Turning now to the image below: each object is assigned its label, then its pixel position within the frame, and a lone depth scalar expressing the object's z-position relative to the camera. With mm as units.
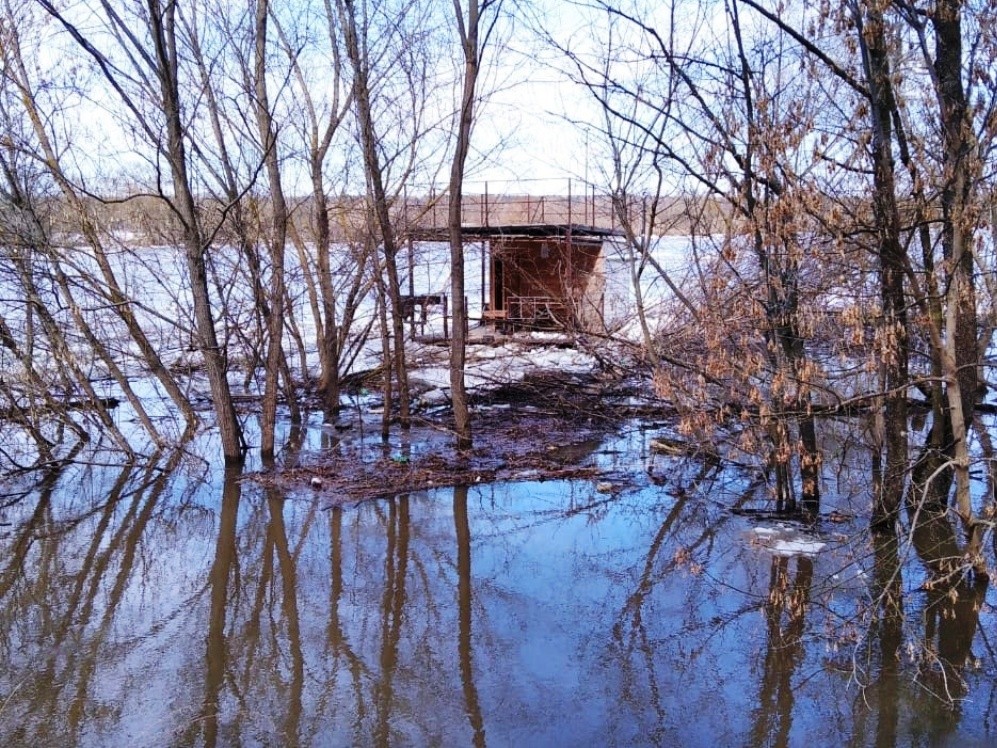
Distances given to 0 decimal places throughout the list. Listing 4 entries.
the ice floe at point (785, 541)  6648
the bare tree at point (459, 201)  9695
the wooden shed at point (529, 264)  19562
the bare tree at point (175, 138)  8367
